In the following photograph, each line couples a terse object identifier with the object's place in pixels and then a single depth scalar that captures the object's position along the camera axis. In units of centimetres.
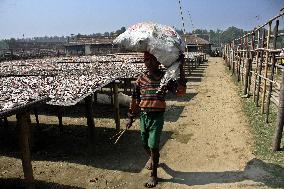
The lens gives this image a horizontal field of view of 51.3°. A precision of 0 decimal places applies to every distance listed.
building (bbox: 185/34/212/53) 5391
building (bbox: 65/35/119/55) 5501
